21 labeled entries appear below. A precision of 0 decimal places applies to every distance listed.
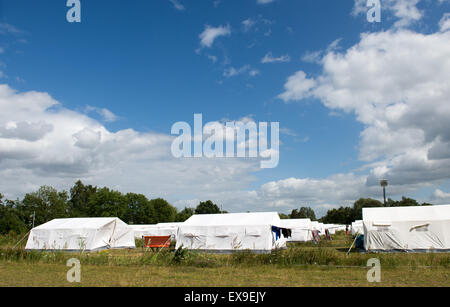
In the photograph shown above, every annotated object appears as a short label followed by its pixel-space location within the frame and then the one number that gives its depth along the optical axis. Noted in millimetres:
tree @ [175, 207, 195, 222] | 83375
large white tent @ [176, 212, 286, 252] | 20844
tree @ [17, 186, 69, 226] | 68812
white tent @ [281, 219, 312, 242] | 36688
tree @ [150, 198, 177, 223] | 82000
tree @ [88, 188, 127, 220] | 72062
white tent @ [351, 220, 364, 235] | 41934
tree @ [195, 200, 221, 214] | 79838
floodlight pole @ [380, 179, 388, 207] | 41750
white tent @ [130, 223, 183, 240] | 37562
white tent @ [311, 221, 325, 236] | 40481
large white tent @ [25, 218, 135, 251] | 23234
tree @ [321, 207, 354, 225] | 84938
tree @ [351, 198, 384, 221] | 82062
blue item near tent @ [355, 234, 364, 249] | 22469
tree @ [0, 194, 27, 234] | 40250
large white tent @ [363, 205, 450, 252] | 19484
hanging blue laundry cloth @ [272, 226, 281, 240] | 21856
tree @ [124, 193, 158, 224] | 80312
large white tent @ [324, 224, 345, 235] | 54712
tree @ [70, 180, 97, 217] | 87875
